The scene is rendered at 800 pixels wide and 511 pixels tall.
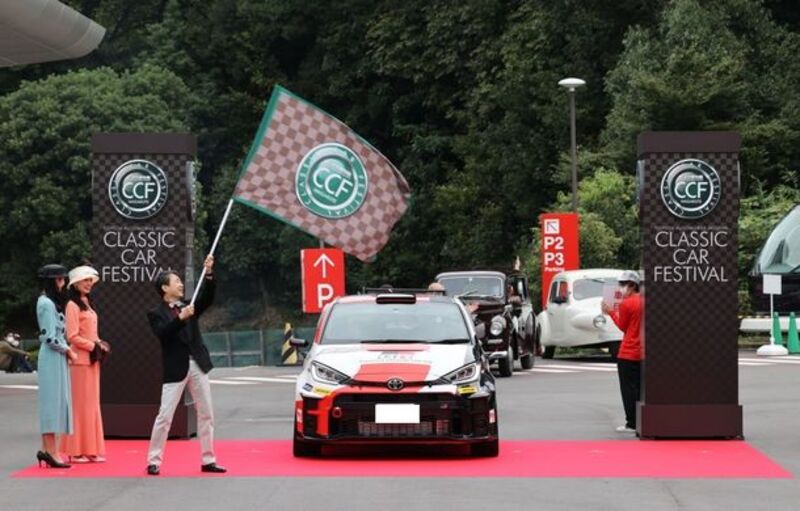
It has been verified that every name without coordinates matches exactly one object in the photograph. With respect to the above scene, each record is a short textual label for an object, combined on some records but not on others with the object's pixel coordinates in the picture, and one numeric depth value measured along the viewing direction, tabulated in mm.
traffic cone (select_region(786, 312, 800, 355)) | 41344
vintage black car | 34594
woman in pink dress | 18188
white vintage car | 39344
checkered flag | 25220
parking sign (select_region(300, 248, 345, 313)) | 44656
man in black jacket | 16953
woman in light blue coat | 17641
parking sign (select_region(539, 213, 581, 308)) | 47344
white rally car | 17750
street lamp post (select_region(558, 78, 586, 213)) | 52500
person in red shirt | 20984
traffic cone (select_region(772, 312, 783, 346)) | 42219
